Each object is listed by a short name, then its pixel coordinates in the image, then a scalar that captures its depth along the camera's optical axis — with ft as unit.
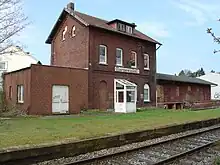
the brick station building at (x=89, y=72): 73.52
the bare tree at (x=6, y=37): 68.51
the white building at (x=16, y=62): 139.64
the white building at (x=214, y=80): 210.88
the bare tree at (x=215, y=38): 19.74
